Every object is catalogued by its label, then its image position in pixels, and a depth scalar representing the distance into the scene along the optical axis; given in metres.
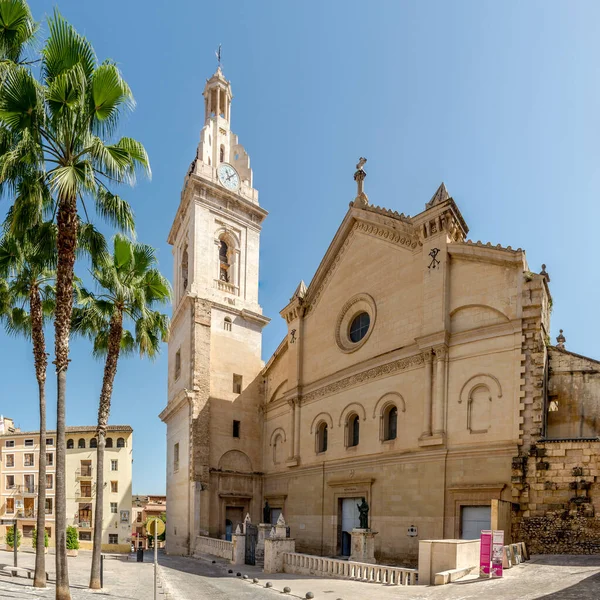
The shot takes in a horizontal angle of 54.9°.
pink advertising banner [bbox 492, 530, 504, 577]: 15.05
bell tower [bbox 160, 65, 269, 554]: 32.88
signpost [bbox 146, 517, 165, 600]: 12.42
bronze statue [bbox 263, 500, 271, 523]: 32.44
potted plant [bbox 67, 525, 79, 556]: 43.21
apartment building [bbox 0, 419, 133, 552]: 63.48
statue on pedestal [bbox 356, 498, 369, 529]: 23.30
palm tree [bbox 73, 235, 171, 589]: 19.58
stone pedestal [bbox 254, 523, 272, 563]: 24.94
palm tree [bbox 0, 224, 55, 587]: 17.73
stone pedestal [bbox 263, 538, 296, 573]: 22.23
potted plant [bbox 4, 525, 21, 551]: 38.35
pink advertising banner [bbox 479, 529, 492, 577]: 15.12
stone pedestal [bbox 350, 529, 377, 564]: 20.03
